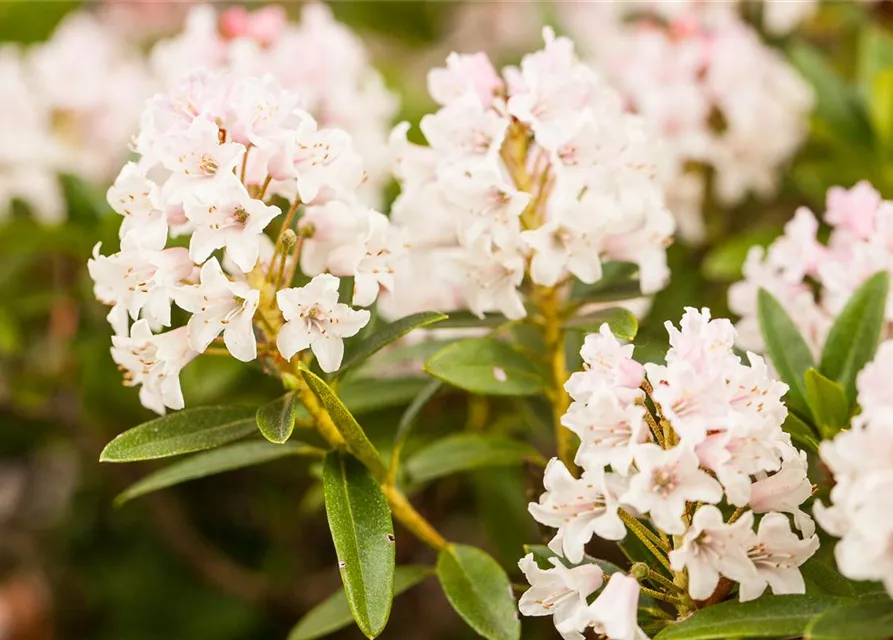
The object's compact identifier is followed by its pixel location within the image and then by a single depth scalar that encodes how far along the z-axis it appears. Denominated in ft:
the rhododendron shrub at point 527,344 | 1.52
